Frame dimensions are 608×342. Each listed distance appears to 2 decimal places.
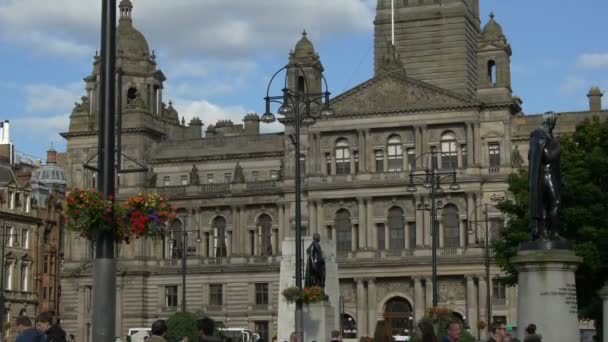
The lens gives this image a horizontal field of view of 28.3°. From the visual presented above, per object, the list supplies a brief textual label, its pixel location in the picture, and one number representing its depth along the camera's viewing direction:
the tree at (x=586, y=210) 53.69
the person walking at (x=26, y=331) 19.12
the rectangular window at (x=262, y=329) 93.00
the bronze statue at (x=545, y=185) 26.41
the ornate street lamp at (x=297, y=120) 39.91
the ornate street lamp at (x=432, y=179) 52.86
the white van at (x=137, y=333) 72.99
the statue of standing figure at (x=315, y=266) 47.78
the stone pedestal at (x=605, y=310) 31.91
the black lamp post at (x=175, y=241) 96.78
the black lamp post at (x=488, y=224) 68.24
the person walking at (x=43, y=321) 19.67
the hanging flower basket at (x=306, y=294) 43.58
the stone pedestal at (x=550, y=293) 25.78
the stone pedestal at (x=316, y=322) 46.12
